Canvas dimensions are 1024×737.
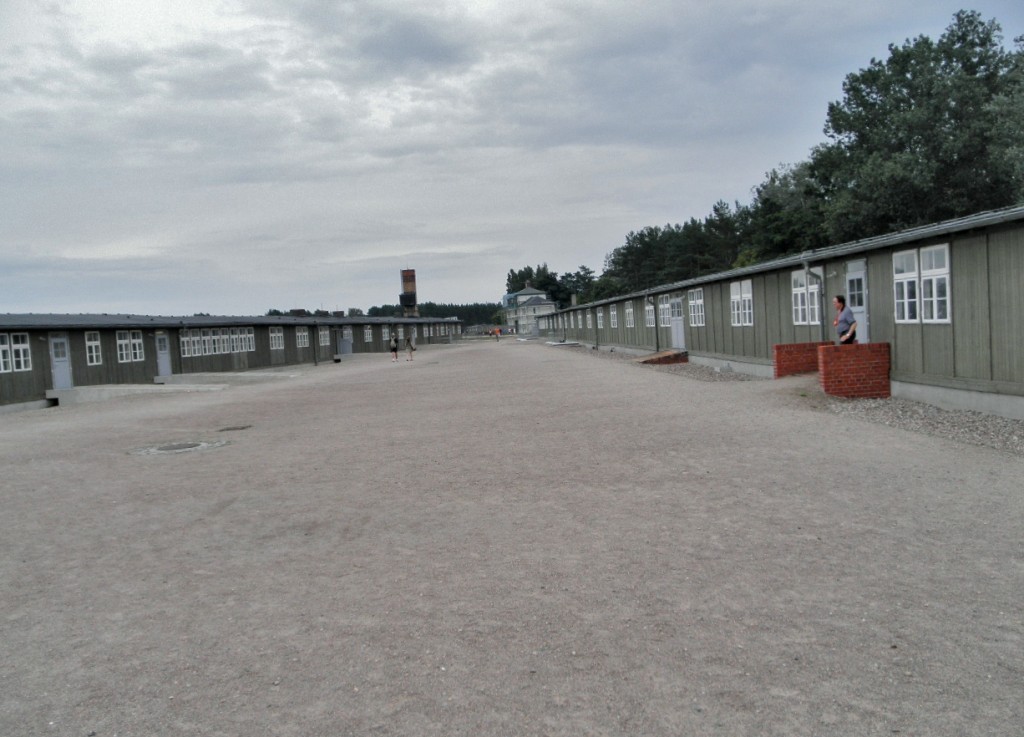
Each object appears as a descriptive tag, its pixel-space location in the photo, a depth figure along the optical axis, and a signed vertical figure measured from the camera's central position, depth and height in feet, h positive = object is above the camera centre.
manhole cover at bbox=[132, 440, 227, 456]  41.00 -5.41
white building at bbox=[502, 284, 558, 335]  440.86 +10.88
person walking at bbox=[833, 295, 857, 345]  48.16 -0.83
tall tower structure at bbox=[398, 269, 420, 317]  339.57 +16.83
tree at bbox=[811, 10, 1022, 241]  138.21 +30.67
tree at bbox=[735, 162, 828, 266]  182.50 +23.02
